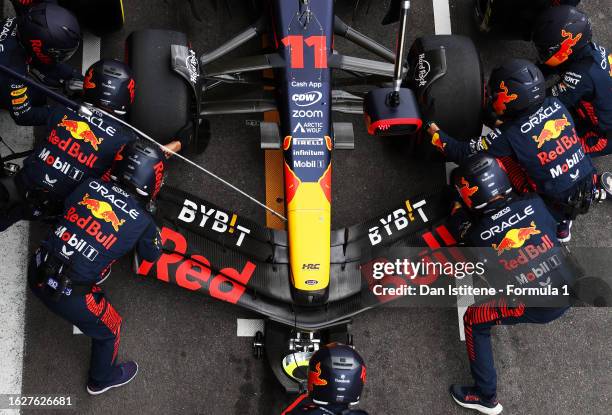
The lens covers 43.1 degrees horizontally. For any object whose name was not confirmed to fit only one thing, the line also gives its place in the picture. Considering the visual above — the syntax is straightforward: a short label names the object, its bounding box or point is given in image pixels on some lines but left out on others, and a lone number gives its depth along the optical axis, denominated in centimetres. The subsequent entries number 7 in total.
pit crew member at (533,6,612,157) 612
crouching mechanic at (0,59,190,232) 535
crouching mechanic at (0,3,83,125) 564
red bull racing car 566
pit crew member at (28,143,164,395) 500
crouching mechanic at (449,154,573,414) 535
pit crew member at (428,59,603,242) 575
